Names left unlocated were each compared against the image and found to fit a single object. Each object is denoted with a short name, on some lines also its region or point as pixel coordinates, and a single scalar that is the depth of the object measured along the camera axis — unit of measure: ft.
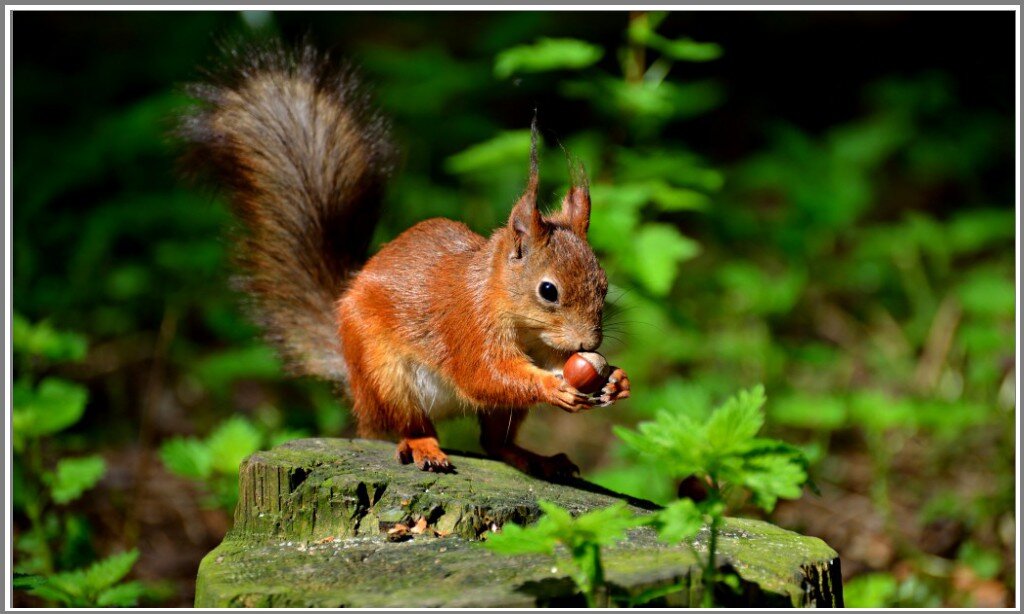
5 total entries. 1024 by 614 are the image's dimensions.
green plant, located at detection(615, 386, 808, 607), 9.41
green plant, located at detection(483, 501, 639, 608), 9.13
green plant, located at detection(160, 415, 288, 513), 17.17
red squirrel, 13.65
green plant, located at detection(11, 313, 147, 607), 16.75
